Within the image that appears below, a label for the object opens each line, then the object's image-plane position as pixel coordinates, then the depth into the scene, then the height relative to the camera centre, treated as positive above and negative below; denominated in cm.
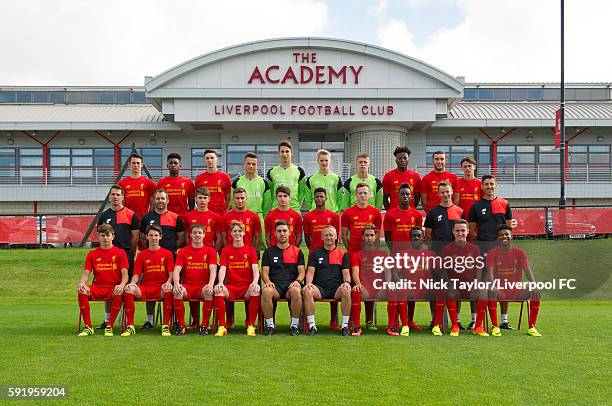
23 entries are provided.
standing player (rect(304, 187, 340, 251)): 869 -46
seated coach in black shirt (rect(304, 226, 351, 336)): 798 -115
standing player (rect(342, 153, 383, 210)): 899 +3
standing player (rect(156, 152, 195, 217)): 925 -4
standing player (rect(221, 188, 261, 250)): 862 -47
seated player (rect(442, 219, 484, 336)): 819 -100
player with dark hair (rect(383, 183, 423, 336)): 840 -49
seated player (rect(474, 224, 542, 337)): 823 -111
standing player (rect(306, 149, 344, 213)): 905 +4
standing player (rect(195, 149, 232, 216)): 942 +1
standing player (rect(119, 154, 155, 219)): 928 -8
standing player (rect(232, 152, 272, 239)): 917 +1
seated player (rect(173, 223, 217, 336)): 807 -104
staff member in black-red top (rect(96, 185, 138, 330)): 869 -50
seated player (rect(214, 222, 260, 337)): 800 -114
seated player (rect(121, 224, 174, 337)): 818 -106
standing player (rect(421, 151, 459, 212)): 909 +8
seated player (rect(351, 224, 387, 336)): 813 -100
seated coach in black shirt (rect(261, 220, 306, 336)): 798 -113
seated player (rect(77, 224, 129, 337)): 814 -103
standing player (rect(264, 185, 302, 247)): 851 -41
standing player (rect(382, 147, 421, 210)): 917 +6
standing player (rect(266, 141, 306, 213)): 927 +13
